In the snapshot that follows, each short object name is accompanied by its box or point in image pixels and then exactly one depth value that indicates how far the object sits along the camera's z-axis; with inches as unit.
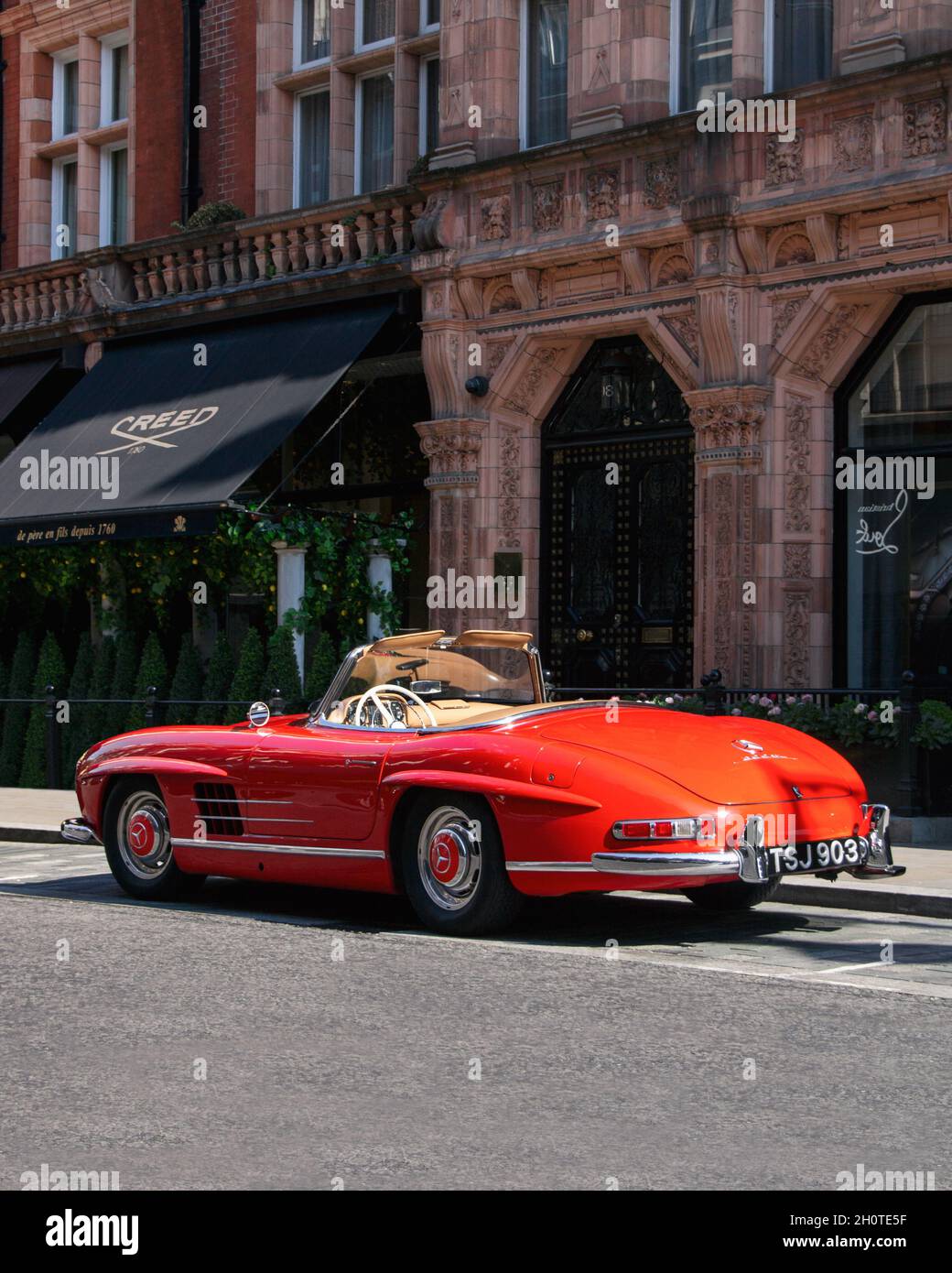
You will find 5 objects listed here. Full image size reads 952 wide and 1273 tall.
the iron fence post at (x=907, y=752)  534.6
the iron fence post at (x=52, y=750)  762.2
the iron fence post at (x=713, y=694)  581.9
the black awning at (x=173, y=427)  707.4
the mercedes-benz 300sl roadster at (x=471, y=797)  346.0
